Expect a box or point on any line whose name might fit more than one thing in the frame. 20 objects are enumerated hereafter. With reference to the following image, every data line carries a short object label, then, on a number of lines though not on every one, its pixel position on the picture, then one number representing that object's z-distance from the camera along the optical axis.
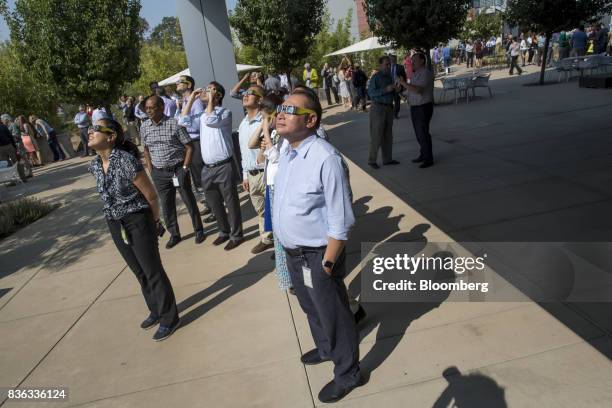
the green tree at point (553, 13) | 14.02
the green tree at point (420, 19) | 12.48
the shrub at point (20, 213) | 7.69
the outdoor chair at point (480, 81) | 13.95
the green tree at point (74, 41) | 10.47
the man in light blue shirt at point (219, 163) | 5.07
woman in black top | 3.47
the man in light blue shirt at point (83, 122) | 15.63
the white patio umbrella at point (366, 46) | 17.17
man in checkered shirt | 5.20
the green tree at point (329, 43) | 26.16
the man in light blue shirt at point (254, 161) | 4.54
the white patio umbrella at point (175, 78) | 17.09
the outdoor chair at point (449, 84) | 14.29
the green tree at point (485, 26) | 32.38
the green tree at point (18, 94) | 16.39
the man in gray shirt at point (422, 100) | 7.04
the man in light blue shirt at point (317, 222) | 2.46
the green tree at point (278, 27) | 13.30
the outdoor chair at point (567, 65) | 15.44
